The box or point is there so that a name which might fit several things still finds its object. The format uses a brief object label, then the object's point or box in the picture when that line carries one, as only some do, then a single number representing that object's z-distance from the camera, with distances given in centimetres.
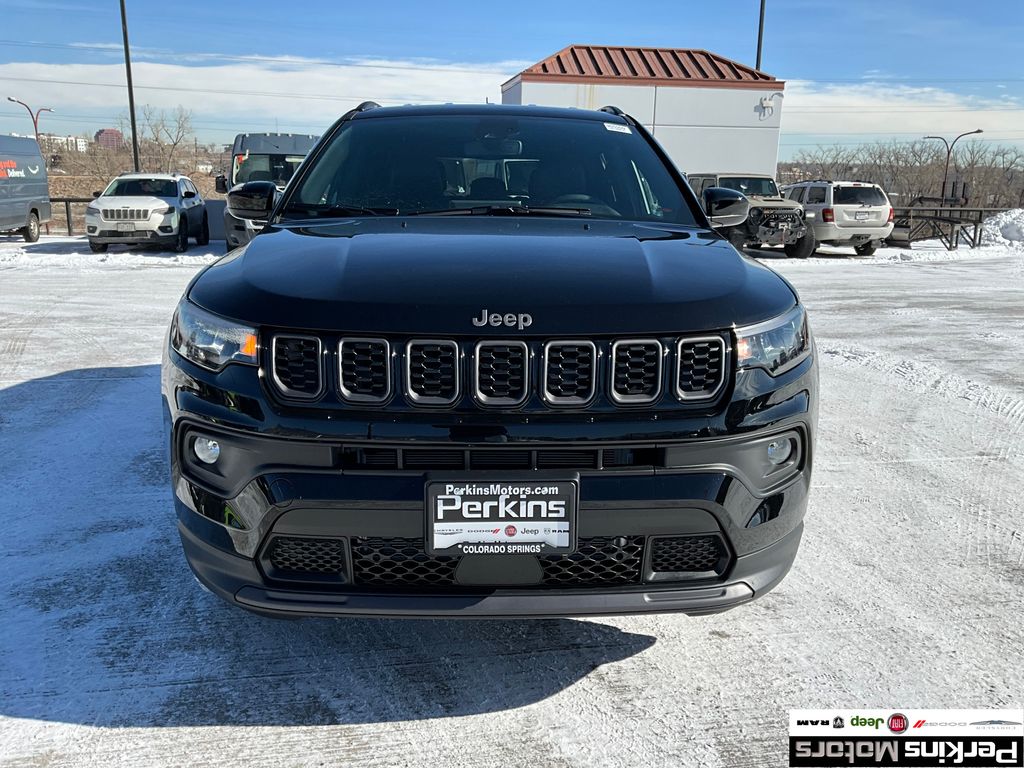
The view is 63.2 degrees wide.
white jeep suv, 1603
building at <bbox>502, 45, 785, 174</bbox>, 2636
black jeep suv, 203
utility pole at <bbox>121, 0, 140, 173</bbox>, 2338
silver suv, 1777
